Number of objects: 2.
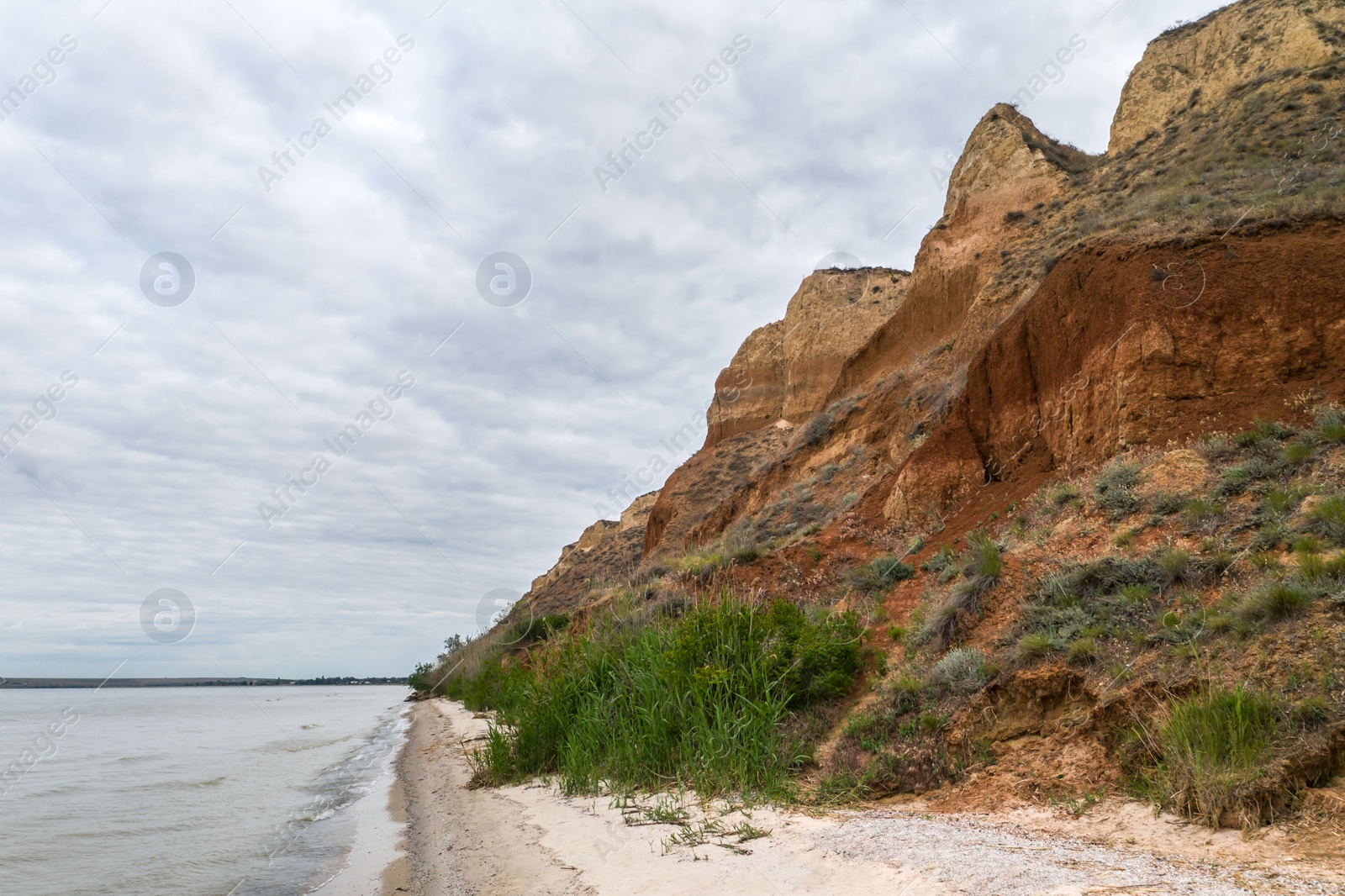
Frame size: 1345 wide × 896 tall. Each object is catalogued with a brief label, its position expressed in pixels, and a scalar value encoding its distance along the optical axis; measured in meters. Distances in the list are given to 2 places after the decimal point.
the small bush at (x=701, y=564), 14.67
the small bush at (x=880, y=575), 12.74
